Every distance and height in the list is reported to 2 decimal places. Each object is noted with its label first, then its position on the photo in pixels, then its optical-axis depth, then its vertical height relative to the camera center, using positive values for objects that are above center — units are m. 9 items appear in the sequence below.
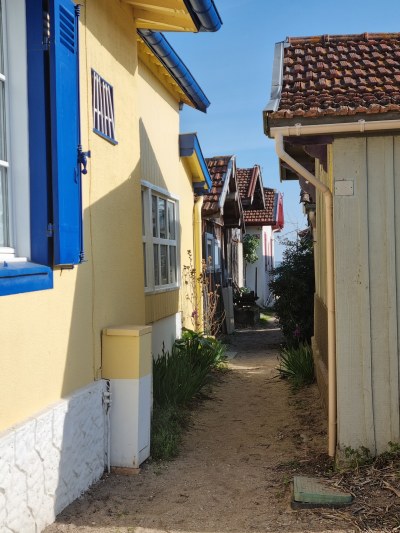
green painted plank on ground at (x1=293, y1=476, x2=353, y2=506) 4.41 -1.73
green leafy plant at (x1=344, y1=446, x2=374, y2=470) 5.07 -1.66
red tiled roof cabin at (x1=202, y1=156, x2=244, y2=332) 13.26 +0.85
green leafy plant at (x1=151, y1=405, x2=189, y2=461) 5.79 -1.74
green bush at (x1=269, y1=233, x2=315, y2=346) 11.68 -0.86
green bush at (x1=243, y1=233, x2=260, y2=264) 23.64 +0.26
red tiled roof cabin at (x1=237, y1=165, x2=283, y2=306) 20.80 +1.20
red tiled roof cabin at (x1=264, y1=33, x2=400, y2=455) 5.12 -0.04
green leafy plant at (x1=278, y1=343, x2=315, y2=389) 8.81 -1.63
